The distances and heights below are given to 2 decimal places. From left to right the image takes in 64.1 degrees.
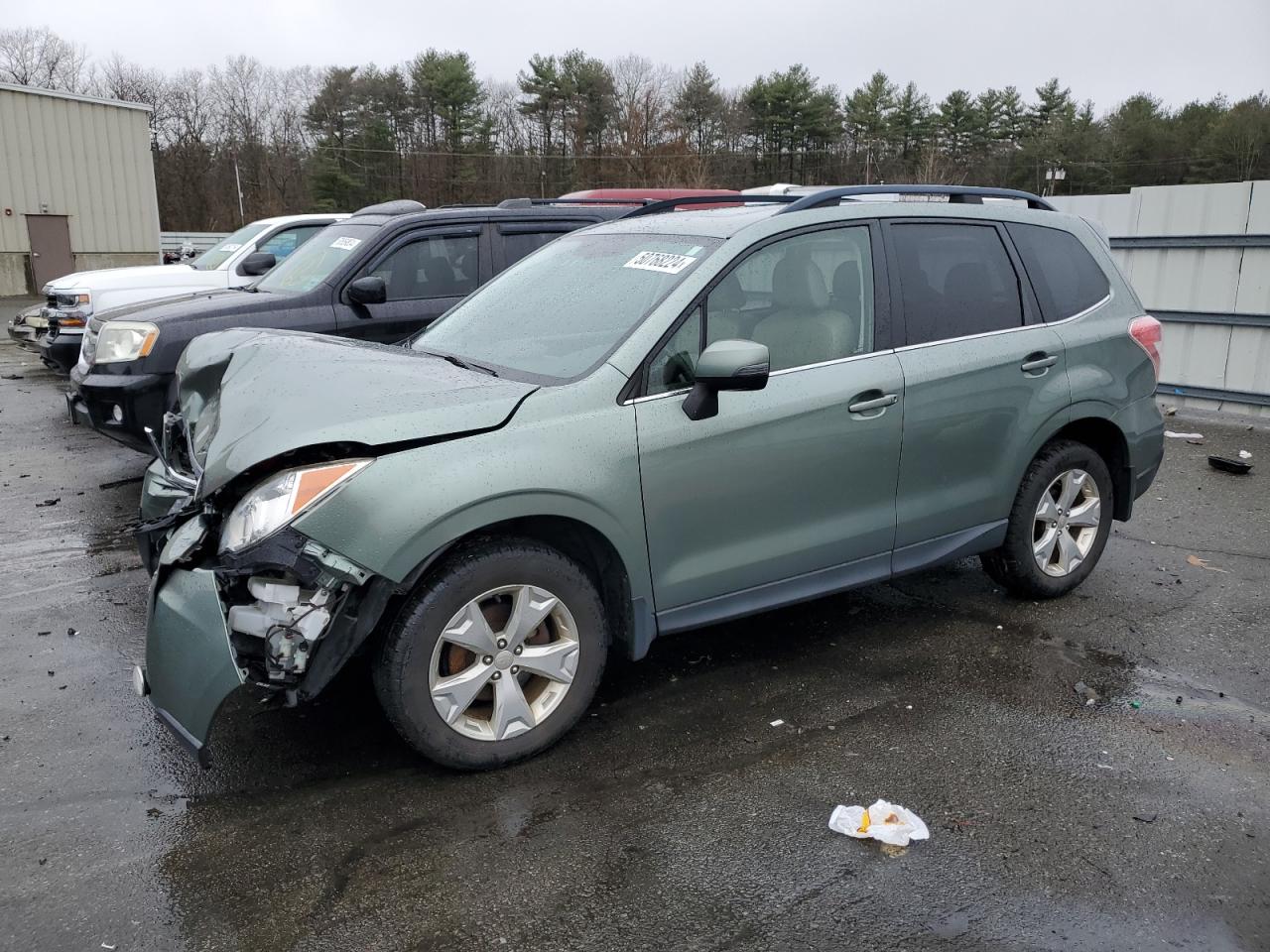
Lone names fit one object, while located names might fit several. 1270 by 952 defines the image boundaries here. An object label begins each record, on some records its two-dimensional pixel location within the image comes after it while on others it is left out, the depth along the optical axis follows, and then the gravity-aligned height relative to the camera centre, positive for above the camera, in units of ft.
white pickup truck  33.55 -2.38
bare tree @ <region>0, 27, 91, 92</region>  217.97 +29.80
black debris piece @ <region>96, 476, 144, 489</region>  24.58 -6.48
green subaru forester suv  10.25 -2.79
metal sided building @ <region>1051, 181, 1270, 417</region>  31.42 -2.03
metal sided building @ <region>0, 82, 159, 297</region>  92.73 +2.07
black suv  21.80 -1.91
